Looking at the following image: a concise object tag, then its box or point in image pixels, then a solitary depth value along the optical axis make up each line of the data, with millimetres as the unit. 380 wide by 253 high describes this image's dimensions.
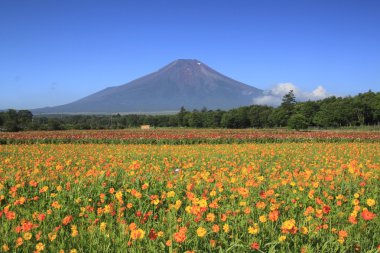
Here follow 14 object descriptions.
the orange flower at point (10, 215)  4186
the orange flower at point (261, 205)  4570
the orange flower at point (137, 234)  3391
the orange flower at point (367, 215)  3911
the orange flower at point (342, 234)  3504
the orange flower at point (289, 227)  3601
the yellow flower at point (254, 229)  3740
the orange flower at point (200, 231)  3334
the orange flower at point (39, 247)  3503
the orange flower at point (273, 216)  3989
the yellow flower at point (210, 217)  4021
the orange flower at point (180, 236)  3208
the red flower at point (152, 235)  3459
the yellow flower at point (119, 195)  5186
